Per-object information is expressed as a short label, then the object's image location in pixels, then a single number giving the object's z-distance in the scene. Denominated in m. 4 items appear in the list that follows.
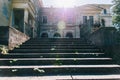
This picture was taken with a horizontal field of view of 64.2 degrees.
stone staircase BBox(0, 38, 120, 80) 2.55
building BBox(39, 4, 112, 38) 16.79
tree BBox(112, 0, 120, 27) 15.73
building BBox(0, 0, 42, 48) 3.75
